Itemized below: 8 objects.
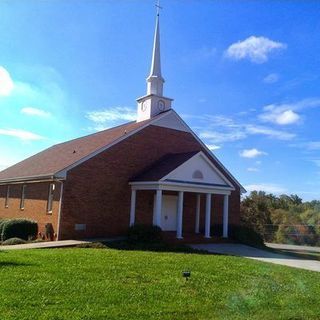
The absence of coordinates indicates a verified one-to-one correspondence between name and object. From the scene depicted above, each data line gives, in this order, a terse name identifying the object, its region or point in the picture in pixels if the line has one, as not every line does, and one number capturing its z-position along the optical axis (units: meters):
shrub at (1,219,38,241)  23.23
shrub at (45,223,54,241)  22.81
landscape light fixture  10.59
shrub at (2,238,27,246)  21.08
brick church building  22.92
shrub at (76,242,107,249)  19.27
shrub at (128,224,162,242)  21.17
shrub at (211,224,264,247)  25.63
